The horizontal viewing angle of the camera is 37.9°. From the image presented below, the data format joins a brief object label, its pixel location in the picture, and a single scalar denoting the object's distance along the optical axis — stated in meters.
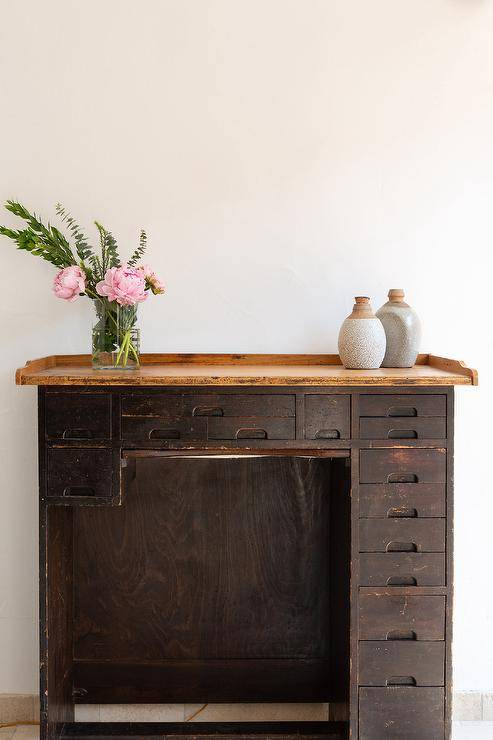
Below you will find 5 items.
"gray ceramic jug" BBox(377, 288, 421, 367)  2.16
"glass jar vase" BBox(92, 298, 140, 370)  2.08
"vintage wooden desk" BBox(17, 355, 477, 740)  1.93
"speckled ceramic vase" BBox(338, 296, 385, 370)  2.08
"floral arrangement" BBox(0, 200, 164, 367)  2.01
